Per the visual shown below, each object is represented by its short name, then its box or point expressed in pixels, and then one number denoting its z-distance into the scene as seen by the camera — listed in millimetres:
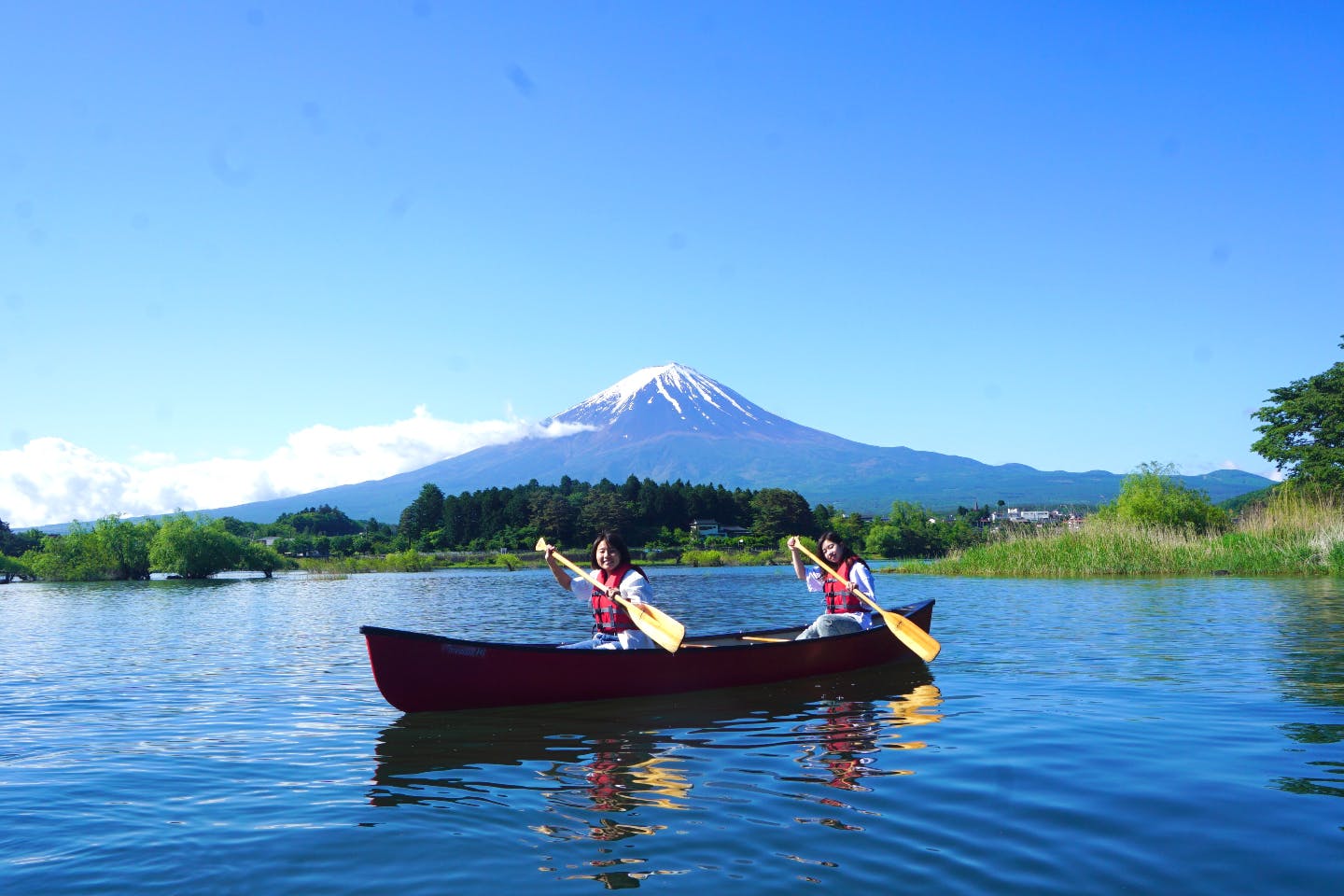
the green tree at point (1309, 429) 47094
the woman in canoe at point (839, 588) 12641
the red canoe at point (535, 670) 9664
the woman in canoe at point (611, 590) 10398
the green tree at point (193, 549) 57688
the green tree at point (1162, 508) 42344
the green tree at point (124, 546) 59469
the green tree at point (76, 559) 59344
